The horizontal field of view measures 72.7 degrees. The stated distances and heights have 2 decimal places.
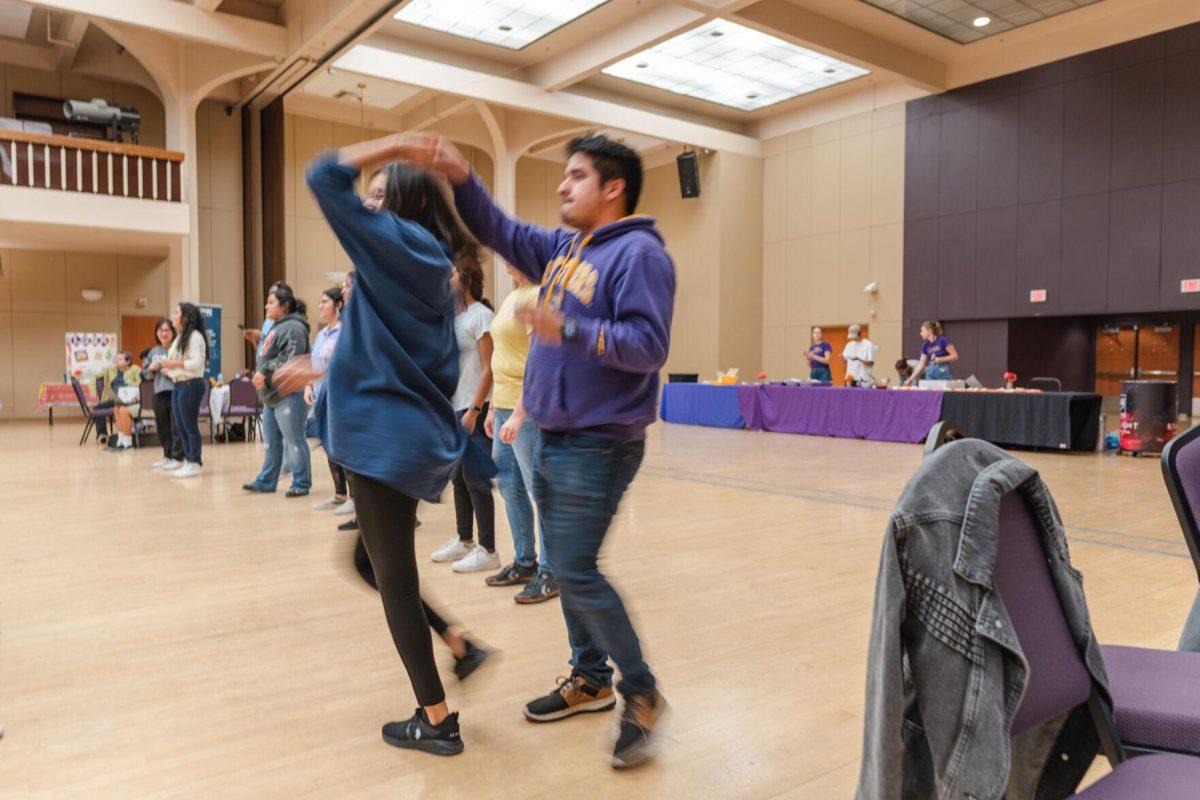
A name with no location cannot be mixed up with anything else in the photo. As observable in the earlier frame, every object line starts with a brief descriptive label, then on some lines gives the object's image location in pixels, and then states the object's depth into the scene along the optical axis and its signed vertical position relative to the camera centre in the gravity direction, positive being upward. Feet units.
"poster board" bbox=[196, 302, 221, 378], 38.58 +1.41
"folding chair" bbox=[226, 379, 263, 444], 32.78 -1.65
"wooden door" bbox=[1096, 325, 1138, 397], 47.09 +0.63
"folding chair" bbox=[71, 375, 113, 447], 32.71 -2.10
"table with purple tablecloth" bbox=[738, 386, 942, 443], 32.76 -2.18
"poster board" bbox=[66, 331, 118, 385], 48.93 +0.35
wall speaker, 54.85 +12.71
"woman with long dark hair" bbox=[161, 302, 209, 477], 20.95 -0.25
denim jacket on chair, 3.35 -1.16
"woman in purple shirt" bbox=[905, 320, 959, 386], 34.71 +0.23
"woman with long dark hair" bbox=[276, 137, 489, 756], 5.52 -0.11
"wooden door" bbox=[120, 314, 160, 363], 53.21 +1.72
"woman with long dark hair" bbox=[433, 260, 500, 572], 10.98 -0.71
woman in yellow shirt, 9.54 -1.19
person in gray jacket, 16.28 -1.51
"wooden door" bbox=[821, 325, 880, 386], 54.75 +1.09
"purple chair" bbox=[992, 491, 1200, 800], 3.61 -1.44
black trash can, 27.81 -1.80
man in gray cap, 39.14 +0.25
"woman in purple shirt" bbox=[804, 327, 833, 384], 40.50 +0.15
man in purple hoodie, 5.83 -0.15
